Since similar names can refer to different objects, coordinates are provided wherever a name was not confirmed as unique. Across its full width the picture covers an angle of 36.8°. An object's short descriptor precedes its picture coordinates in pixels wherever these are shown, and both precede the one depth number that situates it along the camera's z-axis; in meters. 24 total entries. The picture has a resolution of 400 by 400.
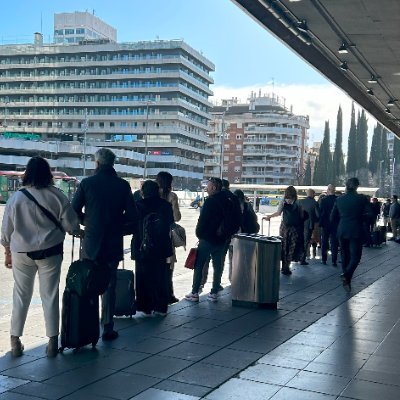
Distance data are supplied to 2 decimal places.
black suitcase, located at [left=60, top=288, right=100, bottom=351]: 5.46
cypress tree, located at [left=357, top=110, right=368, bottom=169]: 117.69
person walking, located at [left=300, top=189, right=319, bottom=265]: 13.47
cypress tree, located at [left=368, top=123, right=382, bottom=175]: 116.81
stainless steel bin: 8.02
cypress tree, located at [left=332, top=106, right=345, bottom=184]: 118.19
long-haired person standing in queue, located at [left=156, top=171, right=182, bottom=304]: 7.75
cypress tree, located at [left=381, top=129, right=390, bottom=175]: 116.10
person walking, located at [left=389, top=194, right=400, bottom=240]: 22.39
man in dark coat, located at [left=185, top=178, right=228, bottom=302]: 8.18
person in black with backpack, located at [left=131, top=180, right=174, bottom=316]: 7.06
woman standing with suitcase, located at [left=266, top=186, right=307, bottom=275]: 11.48
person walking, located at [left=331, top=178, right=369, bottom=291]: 9.60
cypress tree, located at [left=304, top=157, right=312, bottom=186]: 133.11
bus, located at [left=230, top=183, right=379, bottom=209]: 60.38
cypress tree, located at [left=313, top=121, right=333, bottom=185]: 117.69
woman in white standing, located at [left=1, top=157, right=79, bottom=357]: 5.30
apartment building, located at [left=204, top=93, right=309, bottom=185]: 135.88
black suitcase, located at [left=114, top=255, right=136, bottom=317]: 6.93
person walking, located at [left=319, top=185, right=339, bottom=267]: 13.45
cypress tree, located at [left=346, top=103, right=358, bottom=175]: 116.88
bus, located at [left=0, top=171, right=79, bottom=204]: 48.44
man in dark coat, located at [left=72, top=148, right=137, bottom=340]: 5.84
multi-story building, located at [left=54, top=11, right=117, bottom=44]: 160.12
